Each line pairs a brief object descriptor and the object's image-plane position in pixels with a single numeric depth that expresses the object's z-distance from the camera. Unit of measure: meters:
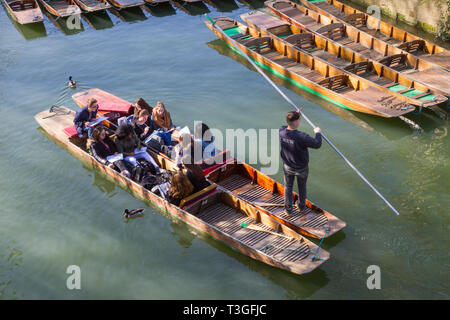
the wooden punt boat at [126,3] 20.98
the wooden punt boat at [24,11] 19.98
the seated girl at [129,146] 11.10
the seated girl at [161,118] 11.93
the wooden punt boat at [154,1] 21.32
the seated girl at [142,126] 11.99
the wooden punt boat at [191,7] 21.23
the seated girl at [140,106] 12.45
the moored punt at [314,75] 12.99
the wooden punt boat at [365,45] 13.88
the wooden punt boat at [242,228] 8.52
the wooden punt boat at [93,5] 20.69
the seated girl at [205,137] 11.06
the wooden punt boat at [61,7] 20.61
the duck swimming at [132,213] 10.31
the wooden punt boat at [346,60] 13.20
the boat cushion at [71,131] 12.37
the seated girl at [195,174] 9.76
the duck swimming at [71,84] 15.60
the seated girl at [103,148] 11.13
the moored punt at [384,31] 15.21
